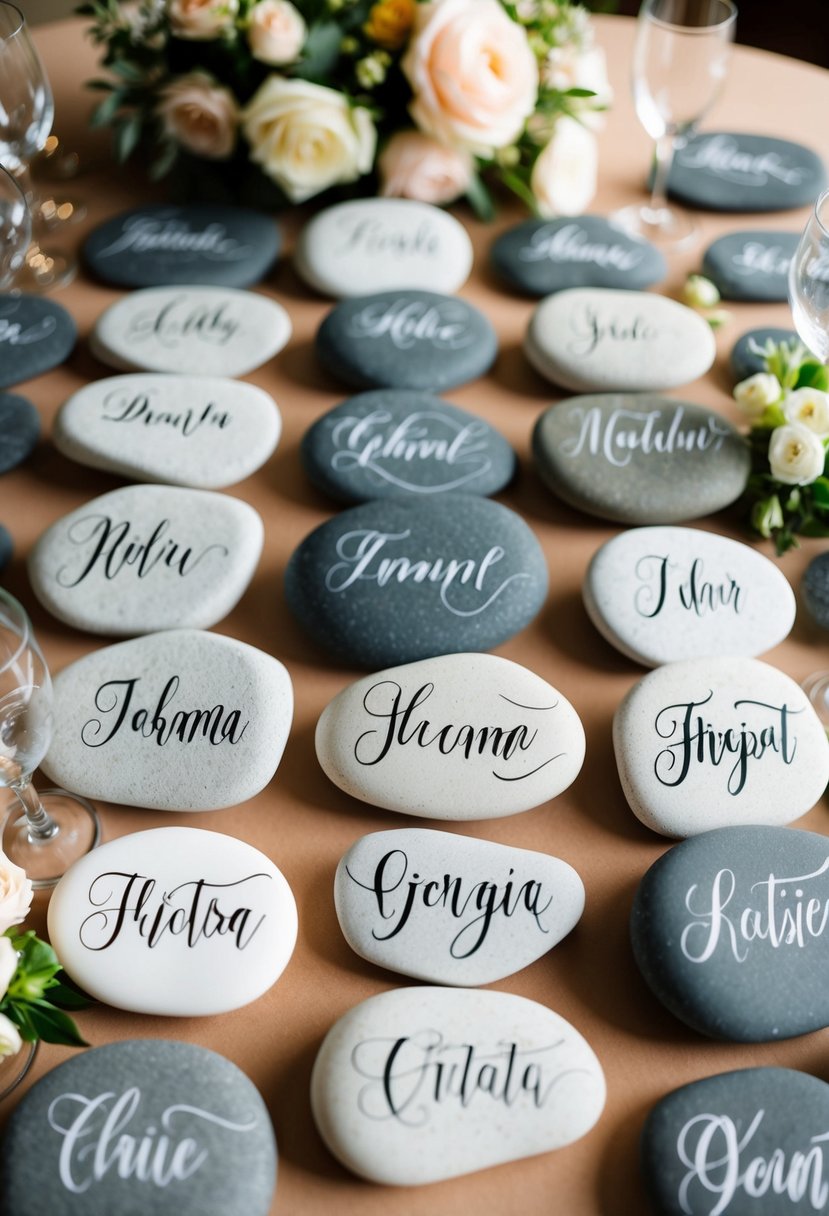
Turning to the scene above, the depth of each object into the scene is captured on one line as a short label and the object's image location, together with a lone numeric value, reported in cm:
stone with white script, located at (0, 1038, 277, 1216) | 38
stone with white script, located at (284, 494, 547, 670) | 47
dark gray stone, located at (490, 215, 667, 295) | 60
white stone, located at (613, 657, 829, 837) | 44
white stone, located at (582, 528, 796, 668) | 48
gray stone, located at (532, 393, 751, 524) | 51
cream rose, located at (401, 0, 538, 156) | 58
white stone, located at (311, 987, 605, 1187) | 38
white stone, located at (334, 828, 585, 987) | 41
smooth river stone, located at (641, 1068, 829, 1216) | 38
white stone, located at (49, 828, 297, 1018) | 41
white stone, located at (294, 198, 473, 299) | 59
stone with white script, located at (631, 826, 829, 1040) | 41
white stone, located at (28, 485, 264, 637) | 48
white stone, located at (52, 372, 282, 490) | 52
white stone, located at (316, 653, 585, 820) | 44
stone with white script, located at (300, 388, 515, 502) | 52
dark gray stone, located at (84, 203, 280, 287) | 59
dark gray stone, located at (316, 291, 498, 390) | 55
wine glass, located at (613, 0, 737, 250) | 58
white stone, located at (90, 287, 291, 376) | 56
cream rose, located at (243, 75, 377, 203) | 59
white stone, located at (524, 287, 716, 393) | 55
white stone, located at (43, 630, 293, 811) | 45
